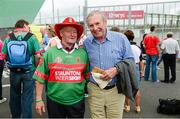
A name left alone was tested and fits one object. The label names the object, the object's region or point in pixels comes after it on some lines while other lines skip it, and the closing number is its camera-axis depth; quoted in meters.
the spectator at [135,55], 3.42
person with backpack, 2.55
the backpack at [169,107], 3.33
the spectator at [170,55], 5.32
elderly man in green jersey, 1.67
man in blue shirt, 1.69
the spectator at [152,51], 5.23
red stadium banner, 7.09
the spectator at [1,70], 3.68
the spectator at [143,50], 5.78
